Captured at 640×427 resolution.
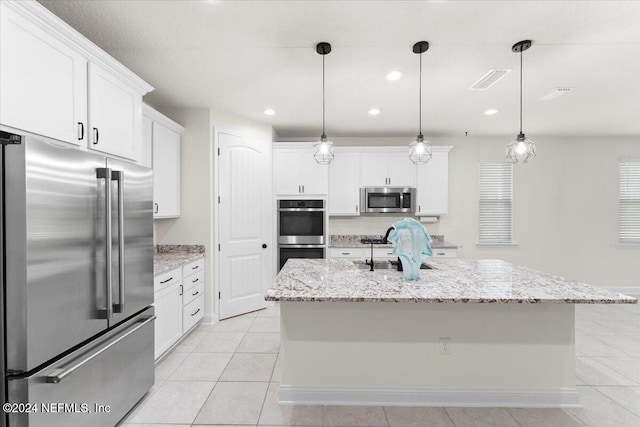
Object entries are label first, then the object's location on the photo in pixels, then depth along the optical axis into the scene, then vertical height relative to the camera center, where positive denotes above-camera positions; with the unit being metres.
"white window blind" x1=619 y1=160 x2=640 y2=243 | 5.32 +0.12
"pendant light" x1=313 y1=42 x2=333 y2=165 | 2.84 +0.51
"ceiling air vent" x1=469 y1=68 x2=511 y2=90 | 2.85 +1.20
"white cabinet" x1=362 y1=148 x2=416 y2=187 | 4.95 +0.60
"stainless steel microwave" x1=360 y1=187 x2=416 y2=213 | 4.91 +0.14
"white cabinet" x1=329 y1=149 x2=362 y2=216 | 4.96 +0.48
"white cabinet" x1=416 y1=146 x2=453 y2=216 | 4.96 +0.36
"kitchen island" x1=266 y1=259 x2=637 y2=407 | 2.23 -1.01
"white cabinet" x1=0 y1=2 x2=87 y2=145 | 1.44 +0.63
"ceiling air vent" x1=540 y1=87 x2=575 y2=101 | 3.30 +1.22
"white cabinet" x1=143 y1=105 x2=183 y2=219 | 3.28 +0.51
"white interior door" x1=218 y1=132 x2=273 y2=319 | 4.02 -0.20
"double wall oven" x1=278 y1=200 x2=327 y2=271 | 4.64 -0.33
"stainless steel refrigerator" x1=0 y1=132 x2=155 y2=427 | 1.37 -0.38
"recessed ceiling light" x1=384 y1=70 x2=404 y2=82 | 2.91 +1.22
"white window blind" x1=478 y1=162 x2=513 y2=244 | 5.35 +0.11
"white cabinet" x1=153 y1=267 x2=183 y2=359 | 2.79 -0.94
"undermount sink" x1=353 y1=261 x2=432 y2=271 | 2.85 -0.52
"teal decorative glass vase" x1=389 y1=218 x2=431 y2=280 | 2.33 -0.27
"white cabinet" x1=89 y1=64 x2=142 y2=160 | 2.01 +0.63
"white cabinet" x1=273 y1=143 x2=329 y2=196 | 4.75 +0.54
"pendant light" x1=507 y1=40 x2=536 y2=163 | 2.63 +0.49
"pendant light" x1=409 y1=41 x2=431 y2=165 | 2.75 +0.51
